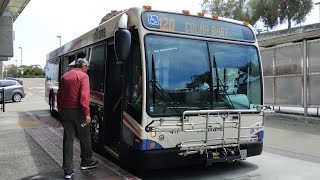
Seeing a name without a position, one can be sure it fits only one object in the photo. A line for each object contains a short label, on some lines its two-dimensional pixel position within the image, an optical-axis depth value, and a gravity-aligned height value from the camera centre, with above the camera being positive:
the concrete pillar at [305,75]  9.73 +0.36
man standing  4.29 -0.31
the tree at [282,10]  38.46 +10.49
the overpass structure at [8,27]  11.03 +2.52
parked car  19.34 -0.22
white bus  4.33 -0.06
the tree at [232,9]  40.88 +11.76
